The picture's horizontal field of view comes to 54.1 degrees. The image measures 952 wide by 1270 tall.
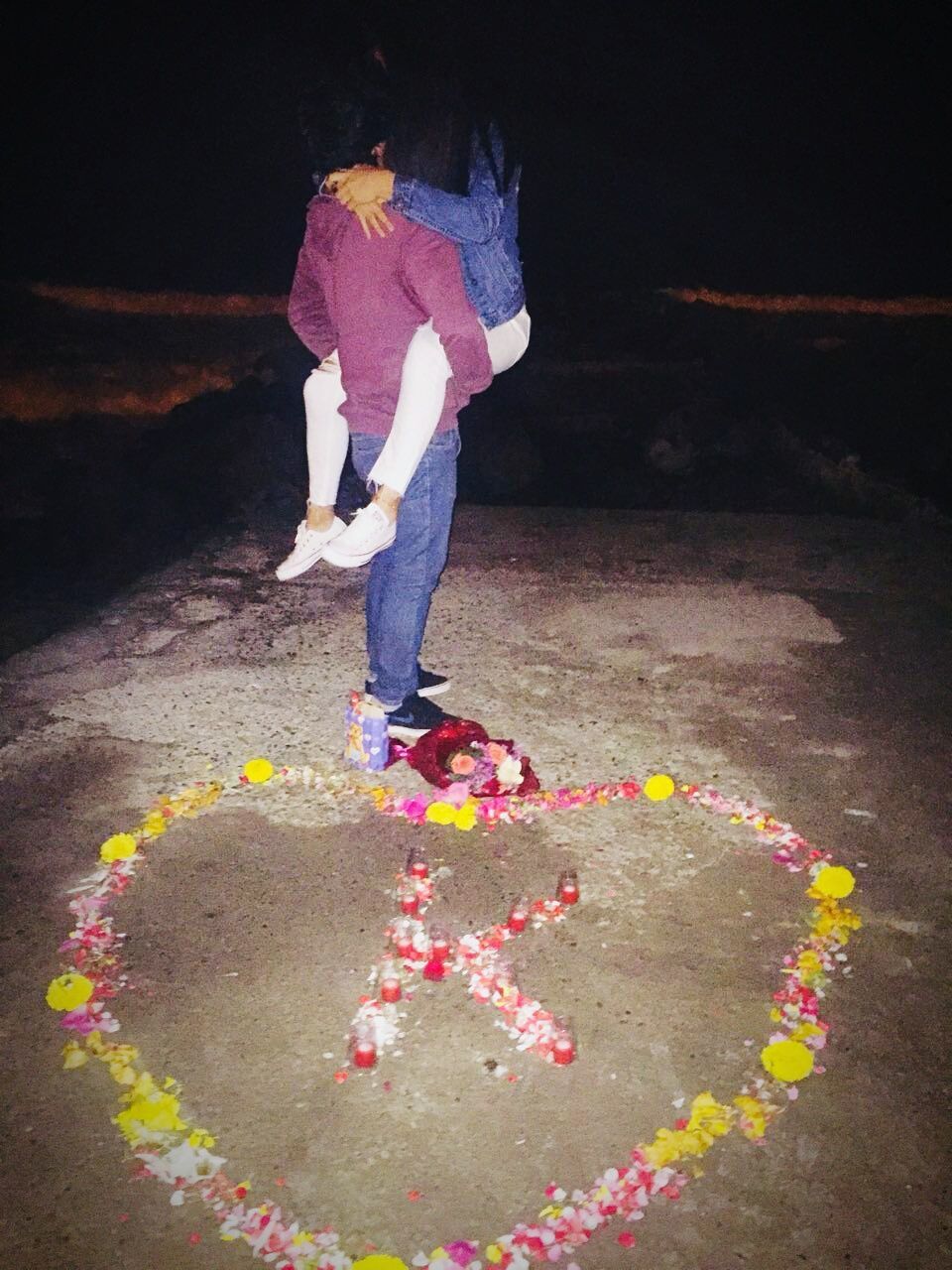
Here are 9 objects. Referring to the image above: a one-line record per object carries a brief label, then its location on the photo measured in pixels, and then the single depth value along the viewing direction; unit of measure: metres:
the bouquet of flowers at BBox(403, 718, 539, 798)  3.30
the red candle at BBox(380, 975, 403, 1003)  2.39
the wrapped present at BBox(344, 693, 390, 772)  3.41
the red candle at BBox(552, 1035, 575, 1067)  2.22
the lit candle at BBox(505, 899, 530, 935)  2.67
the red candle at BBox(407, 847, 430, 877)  2.88
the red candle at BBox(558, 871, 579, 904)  2.77
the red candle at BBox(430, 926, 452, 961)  2.53
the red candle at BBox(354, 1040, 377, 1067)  2.20
